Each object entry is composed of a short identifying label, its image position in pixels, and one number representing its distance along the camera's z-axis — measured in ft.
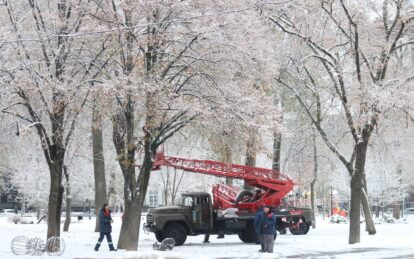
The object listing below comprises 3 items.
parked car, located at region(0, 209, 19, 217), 285.68
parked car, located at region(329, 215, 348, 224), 187.62
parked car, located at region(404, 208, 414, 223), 312.40
